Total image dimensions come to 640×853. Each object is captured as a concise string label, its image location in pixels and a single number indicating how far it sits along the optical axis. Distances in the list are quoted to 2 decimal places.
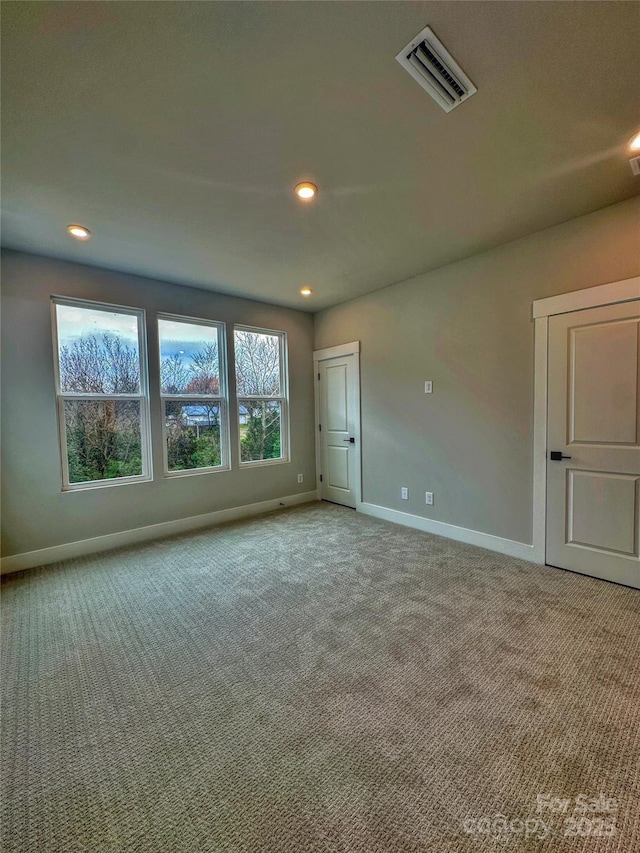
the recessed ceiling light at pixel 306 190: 2.13
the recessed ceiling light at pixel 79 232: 2.57
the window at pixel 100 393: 3.18
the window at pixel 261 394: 4.31
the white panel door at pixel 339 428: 4.40
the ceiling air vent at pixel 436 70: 1.33
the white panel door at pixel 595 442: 2.39
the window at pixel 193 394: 3.75
